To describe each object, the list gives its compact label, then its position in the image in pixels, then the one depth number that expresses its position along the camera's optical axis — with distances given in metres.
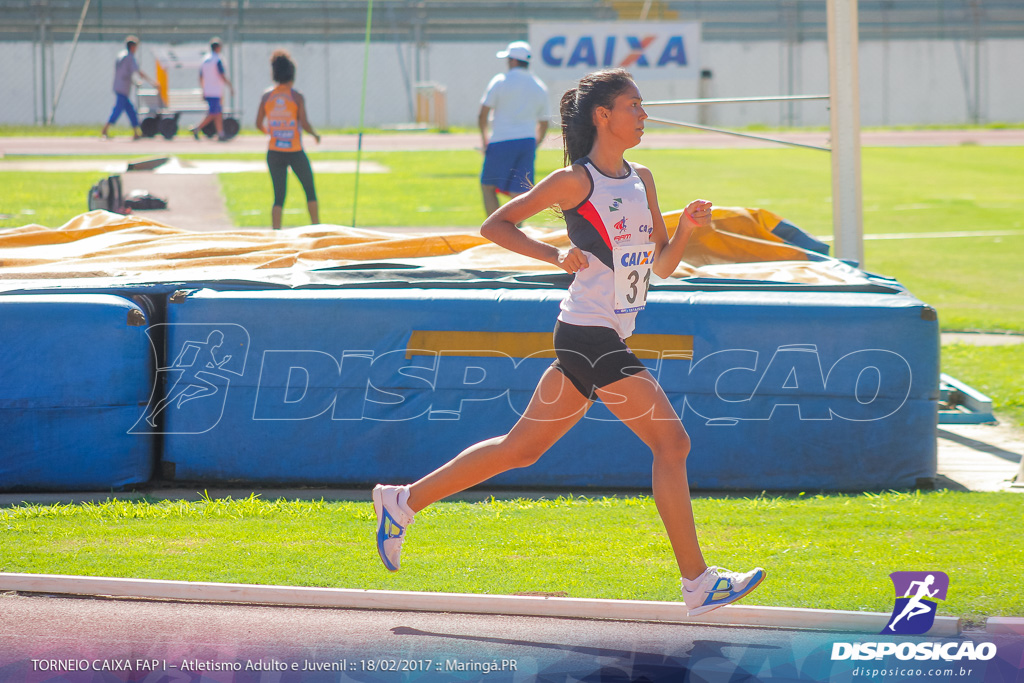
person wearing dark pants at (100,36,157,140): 52.56
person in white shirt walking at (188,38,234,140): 52.00
